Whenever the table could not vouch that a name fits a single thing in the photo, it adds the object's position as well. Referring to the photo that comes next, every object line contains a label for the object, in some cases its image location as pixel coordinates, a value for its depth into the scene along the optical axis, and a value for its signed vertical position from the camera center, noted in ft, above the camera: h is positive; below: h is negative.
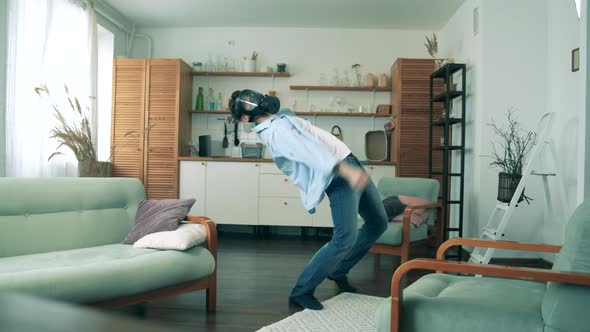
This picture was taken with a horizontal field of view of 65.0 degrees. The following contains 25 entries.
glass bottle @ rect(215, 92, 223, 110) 20.47 +2.46
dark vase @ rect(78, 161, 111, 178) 14.58 -0.38
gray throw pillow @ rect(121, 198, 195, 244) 9.25 -1.19
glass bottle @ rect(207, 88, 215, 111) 20.40 +2.60
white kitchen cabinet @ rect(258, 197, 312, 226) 18.57 -2.00
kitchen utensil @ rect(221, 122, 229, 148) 20.56 +0.83
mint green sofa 6.89 -1.71
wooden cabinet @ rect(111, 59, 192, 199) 18.97 +1.58
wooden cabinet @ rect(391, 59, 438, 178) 18.26 +1.89
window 19.35 +2.78
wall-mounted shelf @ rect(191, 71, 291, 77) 19.93 +3.76
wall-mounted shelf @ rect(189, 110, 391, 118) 19.68 +2.07
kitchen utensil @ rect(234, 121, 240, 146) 20.63 +1.12
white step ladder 12.05 -0.67
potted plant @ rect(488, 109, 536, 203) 13.12 +0.42
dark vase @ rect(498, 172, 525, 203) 13.00 -0.56
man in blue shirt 8.55 -0.18
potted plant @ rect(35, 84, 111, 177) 14.30 +0.47
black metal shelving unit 15.31 +1.11
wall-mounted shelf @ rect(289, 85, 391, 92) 19.70 +3.20
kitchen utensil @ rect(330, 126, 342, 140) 20.27 +1.35
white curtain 13.42 +2.74
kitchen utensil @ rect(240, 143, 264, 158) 19.49 +0.44
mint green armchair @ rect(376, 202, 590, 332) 5.02 -1.65
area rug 8.20 -2.95
